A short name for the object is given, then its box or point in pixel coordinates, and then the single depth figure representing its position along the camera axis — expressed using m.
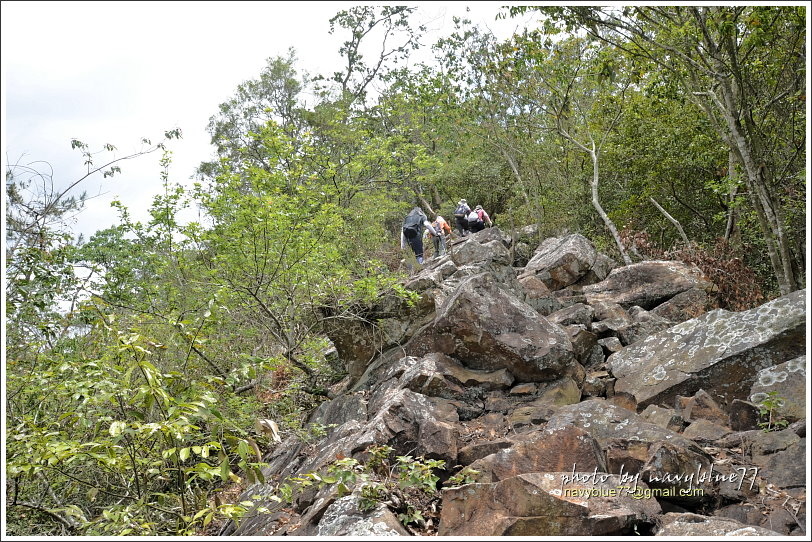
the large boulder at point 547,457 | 4.68
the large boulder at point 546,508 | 3.81
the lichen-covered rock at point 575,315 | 9.36
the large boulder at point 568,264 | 13.50
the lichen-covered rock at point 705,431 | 5.36
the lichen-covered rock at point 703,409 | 5.82
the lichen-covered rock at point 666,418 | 5.72
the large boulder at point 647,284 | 11.05
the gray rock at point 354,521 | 4.05
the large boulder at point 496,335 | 7.25
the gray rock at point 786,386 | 5.27
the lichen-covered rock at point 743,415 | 5.46
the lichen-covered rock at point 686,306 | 10.23
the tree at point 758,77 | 7.03
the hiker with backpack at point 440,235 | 18.44
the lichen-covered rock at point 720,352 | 6.01
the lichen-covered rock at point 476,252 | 15.23
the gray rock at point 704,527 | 3.44
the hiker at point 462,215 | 21.56
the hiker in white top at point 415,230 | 16.03
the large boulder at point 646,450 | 4.35
